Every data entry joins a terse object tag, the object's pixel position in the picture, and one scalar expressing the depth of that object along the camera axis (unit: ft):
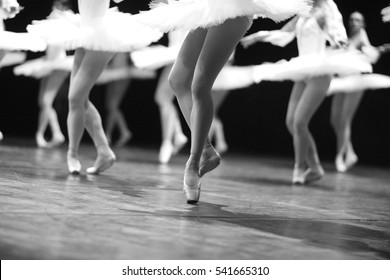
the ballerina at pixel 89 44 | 27.50
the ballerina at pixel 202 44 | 20.18
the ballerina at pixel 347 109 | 45.65
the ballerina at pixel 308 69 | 32.76
